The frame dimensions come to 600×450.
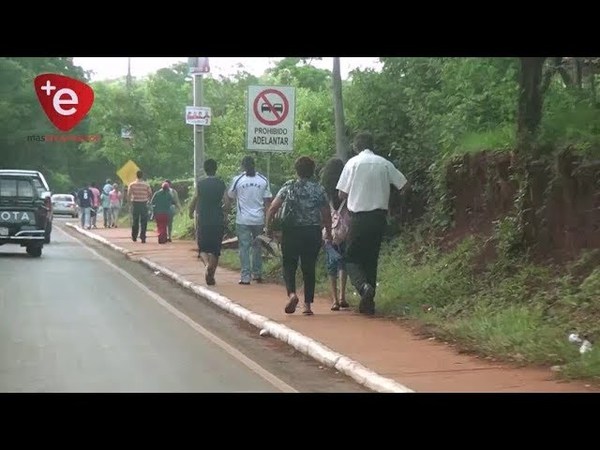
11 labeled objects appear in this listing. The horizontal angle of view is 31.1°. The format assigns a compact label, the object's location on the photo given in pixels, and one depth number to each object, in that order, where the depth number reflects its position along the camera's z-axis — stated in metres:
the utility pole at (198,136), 25.45
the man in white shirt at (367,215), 12.67
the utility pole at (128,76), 51.26
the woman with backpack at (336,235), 13.29
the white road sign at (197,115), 24.59
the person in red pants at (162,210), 28.06
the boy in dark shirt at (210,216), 16.58
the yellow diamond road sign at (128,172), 37.69
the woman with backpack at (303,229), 12.98
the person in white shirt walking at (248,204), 16.39
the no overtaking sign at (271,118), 16.72
